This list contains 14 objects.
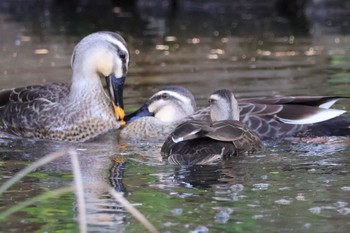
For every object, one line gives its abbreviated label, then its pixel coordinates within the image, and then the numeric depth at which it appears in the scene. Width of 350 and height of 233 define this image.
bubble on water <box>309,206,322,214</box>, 13.55
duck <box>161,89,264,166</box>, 17.20
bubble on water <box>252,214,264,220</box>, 13.35
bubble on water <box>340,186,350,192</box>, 14.79
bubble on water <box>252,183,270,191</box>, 15.10
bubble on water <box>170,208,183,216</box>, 13.61
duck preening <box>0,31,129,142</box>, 21.17
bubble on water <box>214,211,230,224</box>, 13.19
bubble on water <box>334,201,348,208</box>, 13.81
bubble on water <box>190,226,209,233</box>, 12.65
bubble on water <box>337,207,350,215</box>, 13.45
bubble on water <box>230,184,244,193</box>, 15.02
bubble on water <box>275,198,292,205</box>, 14.12
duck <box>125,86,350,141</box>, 19.97
